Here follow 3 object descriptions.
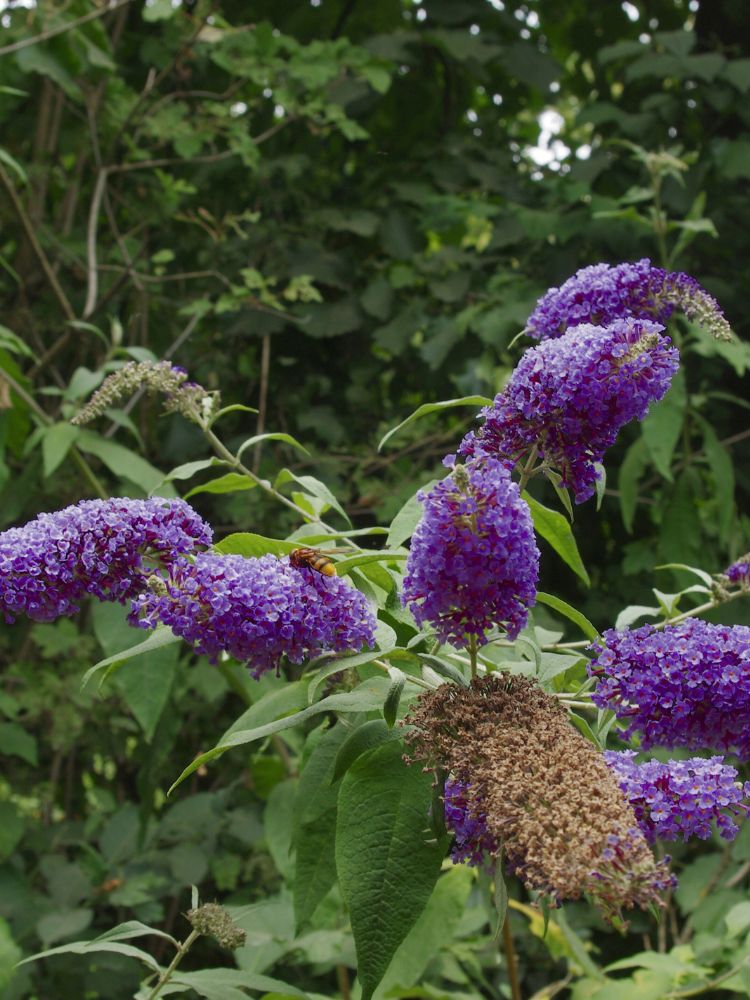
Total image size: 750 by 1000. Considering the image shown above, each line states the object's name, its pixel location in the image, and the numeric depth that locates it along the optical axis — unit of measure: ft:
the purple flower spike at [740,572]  4.26
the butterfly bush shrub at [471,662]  2.92
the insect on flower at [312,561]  3.61
